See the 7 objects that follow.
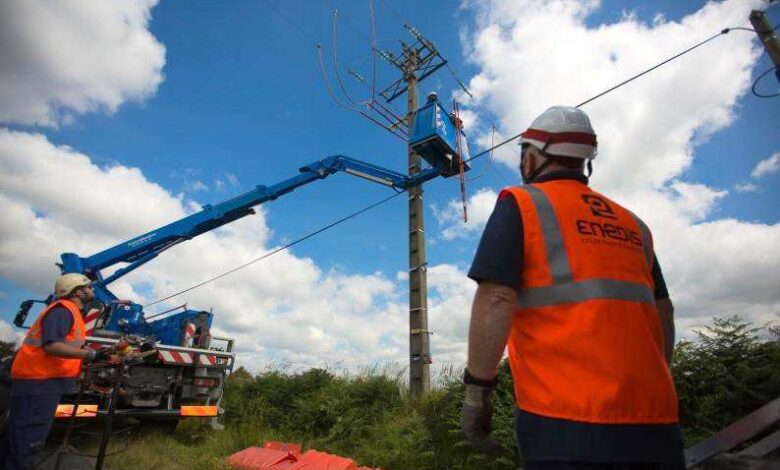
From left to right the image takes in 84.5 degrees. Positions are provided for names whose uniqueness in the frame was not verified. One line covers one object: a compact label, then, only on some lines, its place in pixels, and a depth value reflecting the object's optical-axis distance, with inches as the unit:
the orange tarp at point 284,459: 185.8
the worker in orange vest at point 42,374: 142.9
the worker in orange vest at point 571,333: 48.2
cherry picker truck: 250.7
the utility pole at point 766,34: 216.5
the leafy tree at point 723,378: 132.9
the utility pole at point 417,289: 282.5
